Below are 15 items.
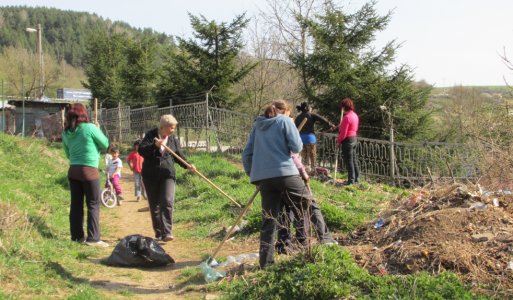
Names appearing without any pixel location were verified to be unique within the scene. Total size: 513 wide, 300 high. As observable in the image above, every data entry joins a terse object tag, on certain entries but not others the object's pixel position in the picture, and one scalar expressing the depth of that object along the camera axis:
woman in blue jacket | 5.35
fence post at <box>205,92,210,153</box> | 15.79
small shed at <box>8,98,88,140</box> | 23.39
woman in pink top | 10.49
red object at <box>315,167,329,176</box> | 11.68
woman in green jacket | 6.81
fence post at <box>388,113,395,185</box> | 11.79
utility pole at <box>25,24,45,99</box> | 34.31
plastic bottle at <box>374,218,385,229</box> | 6.49
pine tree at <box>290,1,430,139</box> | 14.48
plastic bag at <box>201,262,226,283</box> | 5.40
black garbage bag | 6.10
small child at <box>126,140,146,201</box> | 11.03
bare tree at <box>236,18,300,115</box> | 24.10
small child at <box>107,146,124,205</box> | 10.87
